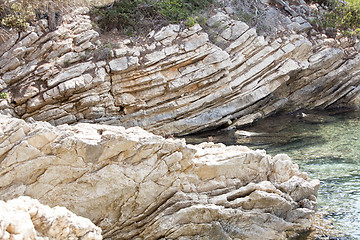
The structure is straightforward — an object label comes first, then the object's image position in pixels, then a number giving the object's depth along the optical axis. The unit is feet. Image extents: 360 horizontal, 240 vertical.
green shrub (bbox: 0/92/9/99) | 53.42
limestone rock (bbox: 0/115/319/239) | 25.94
